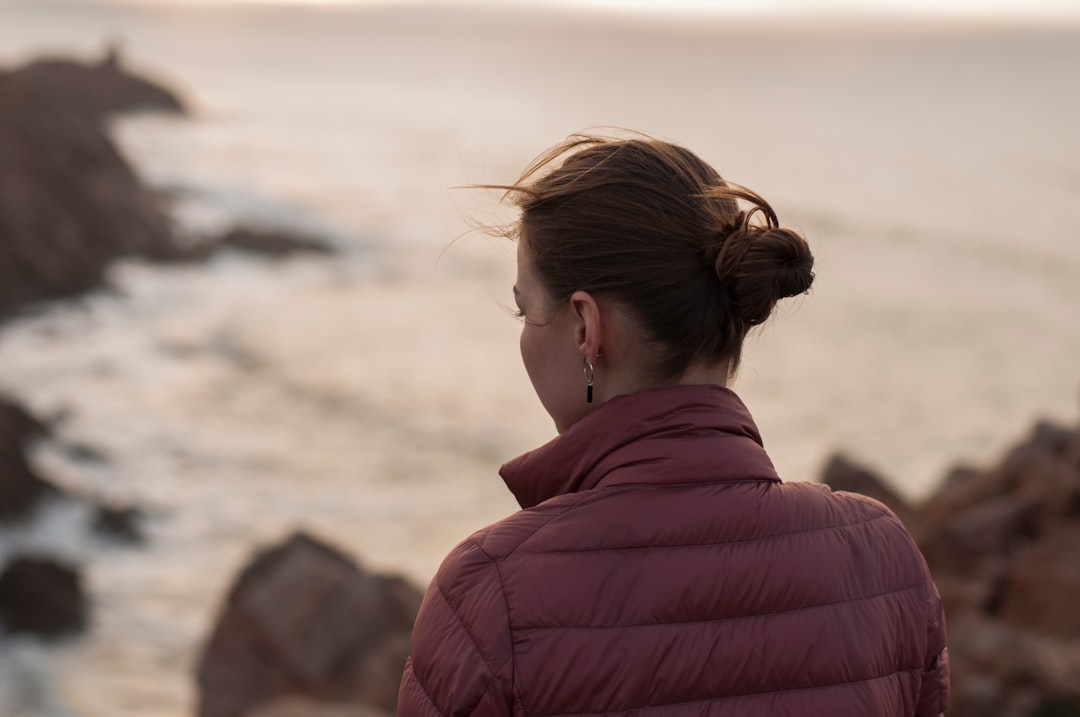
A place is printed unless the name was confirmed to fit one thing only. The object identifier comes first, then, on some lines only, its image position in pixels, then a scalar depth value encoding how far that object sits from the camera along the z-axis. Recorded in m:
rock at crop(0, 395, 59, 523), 14.45
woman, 1.63
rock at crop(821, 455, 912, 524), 11.90
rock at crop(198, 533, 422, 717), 7.67
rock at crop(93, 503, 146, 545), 14.83
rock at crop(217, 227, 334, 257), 31.95
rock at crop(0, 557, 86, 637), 11.99
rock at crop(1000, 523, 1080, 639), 8.39
